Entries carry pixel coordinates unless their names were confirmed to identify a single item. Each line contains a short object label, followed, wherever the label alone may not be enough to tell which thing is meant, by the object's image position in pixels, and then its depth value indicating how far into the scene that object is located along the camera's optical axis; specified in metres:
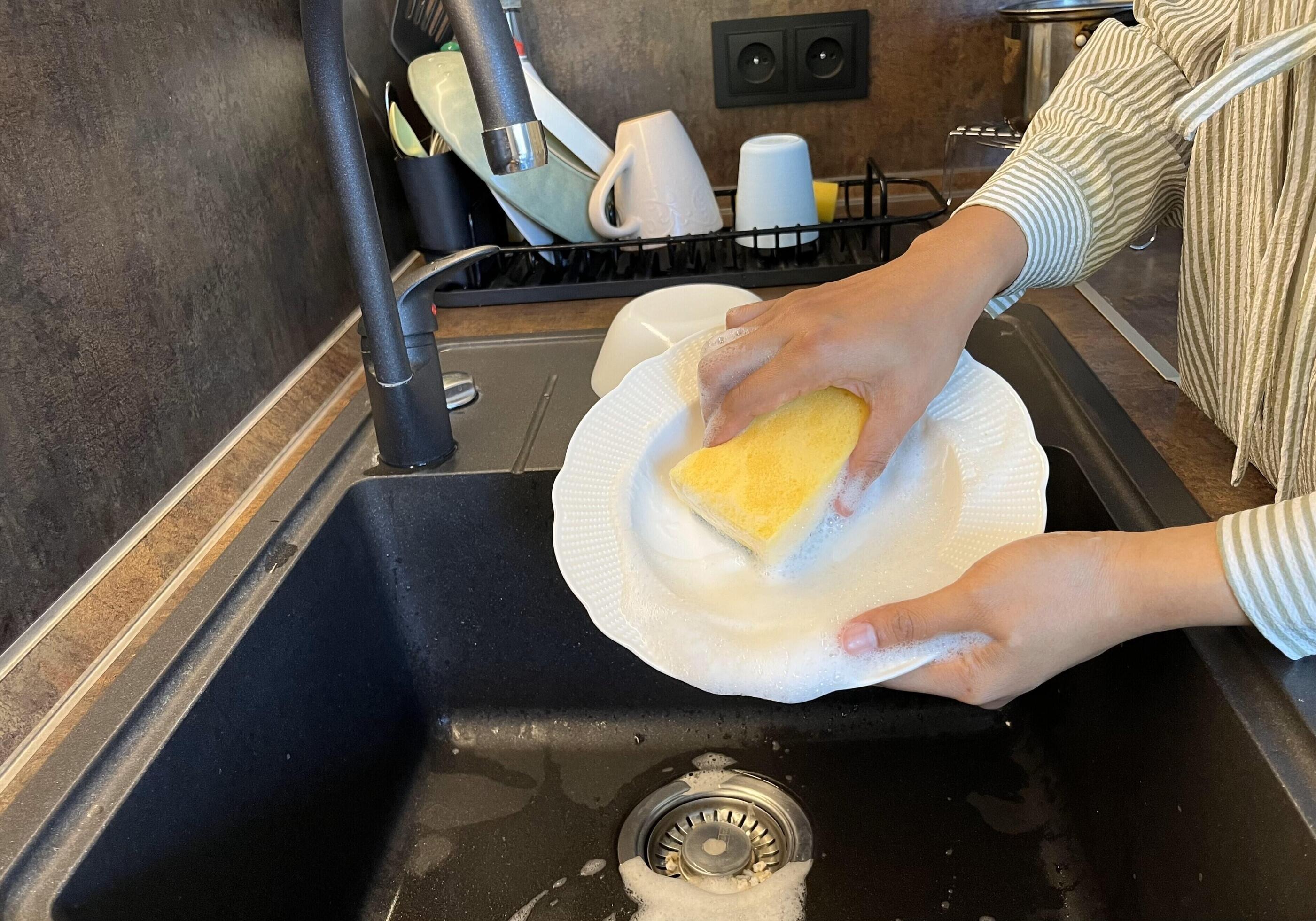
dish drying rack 1.01
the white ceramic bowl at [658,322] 0.78
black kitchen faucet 0.51
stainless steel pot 0.95
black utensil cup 1.05
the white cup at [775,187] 1.02
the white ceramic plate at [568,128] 1.08
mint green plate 1.02
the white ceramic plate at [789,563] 0.52
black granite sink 0.48
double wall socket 1.17
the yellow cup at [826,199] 1.14
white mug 1.05
